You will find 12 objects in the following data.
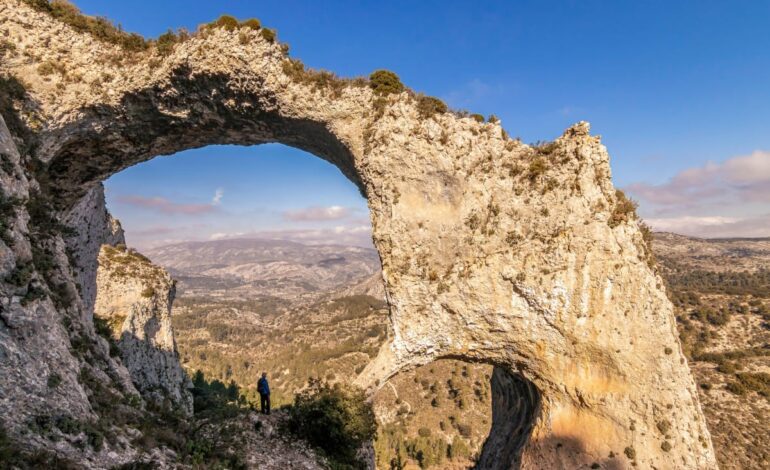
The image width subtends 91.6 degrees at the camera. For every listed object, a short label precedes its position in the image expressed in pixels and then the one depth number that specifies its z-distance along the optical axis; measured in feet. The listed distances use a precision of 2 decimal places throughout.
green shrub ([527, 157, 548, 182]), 76.38
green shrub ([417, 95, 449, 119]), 79.46
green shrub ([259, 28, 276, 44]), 73.92
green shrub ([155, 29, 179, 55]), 74.08
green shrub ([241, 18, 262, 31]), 73.92
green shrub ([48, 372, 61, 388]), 39.65
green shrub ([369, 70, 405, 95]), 80.23
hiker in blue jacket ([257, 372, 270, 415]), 74.90
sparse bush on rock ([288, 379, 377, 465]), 71.32
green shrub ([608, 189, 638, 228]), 73.05
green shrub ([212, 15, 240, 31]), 73.15
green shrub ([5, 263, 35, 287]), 43.47
